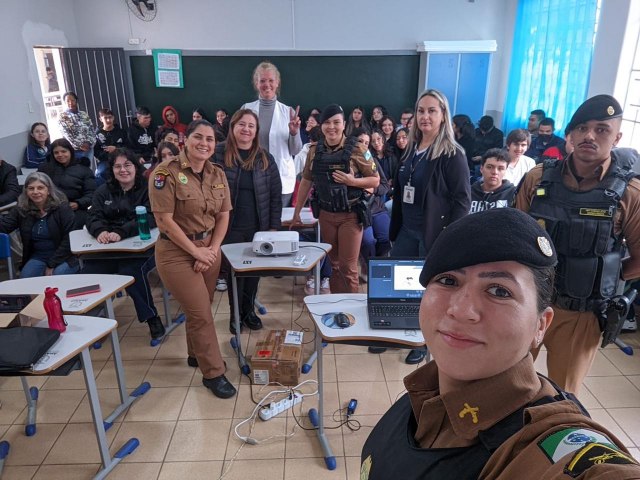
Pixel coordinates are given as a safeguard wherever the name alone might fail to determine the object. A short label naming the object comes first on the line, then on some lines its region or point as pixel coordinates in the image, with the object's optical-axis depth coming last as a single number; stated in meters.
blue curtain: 5.36
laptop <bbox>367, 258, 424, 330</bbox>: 2.35
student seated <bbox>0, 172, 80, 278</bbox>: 3.81
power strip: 2.71
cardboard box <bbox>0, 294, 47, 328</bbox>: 2.15
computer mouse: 2.29
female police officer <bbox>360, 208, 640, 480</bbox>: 0.69
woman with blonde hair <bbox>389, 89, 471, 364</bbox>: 2.76
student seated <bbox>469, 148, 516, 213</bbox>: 3.51
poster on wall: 7.85
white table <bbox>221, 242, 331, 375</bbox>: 2.97
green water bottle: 3.52
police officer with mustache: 1.86
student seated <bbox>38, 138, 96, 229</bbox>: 4.75
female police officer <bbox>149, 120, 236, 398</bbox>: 2.66
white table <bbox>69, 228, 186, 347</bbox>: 3.42
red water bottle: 2.16
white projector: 3.09
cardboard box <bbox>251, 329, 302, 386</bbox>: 2.99
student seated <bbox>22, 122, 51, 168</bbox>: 6.06
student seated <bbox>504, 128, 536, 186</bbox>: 4.34
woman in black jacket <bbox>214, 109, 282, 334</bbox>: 3.23
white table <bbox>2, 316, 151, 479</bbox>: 2.01
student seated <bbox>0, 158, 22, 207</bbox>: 4.80
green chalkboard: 7.96
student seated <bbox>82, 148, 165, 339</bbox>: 3.61
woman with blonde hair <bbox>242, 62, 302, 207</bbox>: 3.79
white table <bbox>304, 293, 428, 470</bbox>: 2.18
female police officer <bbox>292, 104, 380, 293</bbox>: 3.28
